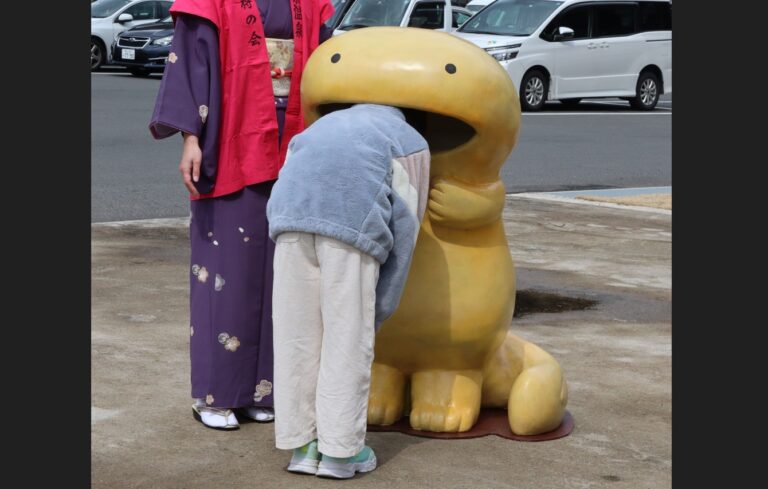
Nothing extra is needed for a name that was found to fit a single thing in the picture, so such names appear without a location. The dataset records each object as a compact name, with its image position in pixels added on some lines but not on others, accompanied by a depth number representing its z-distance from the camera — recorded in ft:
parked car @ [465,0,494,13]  73.55
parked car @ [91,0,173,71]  71.46
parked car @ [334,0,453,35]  57.72
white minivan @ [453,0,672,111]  56.59
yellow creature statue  13.47
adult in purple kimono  14.12
